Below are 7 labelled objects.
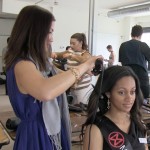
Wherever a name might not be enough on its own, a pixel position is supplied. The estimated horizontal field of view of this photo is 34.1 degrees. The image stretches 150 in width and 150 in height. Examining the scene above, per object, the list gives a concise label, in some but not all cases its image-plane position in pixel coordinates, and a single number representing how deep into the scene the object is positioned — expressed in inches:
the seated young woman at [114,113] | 48.1
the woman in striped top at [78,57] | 90.6
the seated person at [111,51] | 297.3
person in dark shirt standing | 125.6
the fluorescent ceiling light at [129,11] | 248.4
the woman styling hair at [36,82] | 36.7
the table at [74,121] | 60.3
